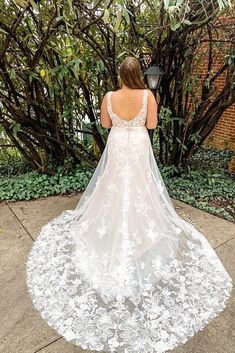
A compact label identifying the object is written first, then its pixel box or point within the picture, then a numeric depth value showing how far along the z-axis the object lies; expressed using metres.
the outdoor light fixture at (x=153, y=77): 2.50
